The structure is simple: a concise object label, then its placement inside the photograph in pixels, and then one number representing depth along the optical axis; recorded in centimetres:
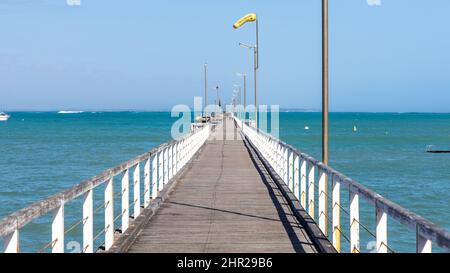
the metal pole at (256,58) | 4391
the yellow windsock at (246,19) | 3449
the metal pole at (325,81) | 1259
